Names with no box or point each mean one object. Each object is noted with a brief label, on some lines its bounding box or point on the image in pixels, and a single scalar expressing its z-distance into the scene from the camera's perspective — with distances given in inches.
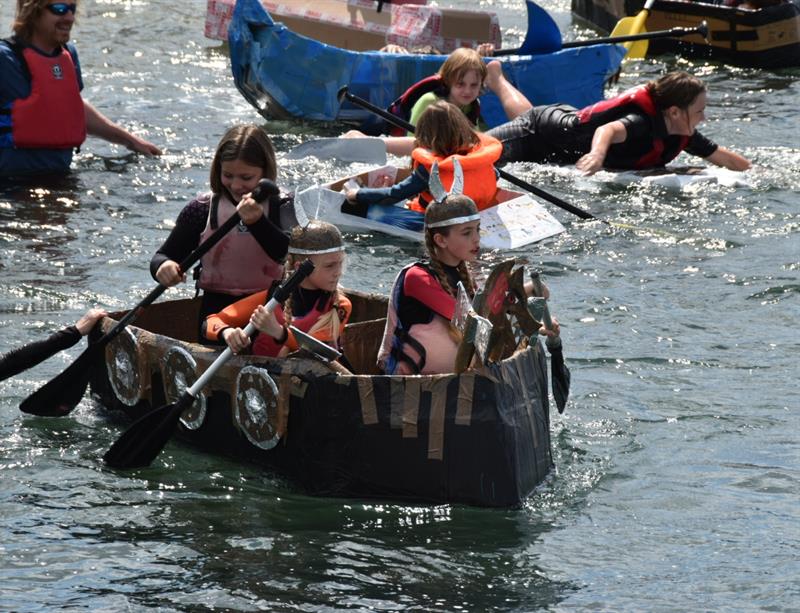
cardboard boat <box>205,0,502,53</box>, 1135.0
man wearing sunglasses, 791.1
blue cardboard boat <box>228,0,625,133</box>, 973.8
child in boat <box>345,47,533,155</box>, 777.6
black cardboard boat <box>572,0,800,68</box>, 1203.9
